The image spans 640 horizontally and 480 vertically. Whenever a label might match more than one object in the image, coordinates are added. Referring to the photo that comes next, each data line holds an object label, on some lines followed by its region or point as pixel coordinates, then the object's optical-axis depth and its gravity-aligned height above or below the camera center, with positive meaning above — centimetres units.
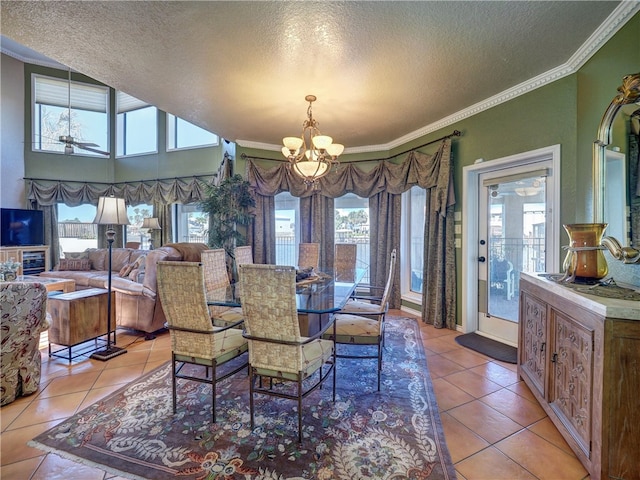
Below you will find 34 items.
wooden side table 286 -81
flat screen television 585 +19
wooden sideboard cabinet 133 -70
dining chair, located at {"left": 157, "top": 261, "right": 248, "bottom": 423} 192 -56
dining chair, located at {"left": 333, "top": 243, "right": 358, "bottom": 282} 394 -26
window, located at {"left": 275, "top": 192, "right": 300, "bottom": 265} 523 +20
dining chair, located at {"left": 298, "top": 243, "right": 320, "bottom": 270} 416 -25
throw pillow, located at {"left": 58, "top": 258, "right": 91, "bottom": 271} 580 -53
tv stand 571 -41
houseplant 442 +43
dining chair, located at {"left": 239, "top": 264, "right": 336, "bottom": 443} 173 -55
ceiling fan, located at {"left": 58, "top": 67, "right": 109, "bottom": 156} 493 +159
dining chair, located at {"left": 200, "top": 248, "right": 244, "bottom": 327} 268 -47
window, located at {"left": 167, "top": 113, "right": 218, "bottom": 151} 670 +233
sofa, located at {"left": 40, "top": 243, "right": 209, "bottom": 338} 348 -67
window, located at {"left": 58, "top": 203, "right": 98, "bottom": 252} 704 +21
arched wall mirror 181 +42
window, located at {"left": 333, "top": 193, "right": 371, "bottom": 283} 513 +25
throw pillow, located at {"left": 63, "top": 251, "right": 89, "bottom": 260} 610 -37
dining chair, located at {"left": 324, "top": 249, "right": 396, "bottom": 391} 236 -75
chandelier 282 +85
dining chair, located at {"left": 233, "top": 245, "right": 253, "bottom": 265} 348 -21
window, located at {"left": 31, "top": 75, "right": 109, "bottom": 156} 676 +292
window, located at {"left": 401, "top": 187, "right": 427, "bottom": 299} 459 -7
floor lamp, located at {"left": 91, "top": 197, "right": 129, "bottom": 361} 301 +19
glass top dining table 207 -47
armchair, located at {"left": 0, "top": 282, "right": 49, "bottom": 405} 209 -72
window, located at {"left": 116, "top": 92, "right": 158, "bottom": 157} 725 +274
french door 290 +6
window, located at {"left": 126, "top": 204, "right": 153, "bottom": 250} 717 +41
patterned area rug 155 -120
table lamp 637 +30
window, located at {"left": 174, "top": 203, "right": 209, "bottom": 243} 667 +30
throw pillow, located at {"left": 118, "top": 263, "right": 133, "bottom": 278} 517 -59
